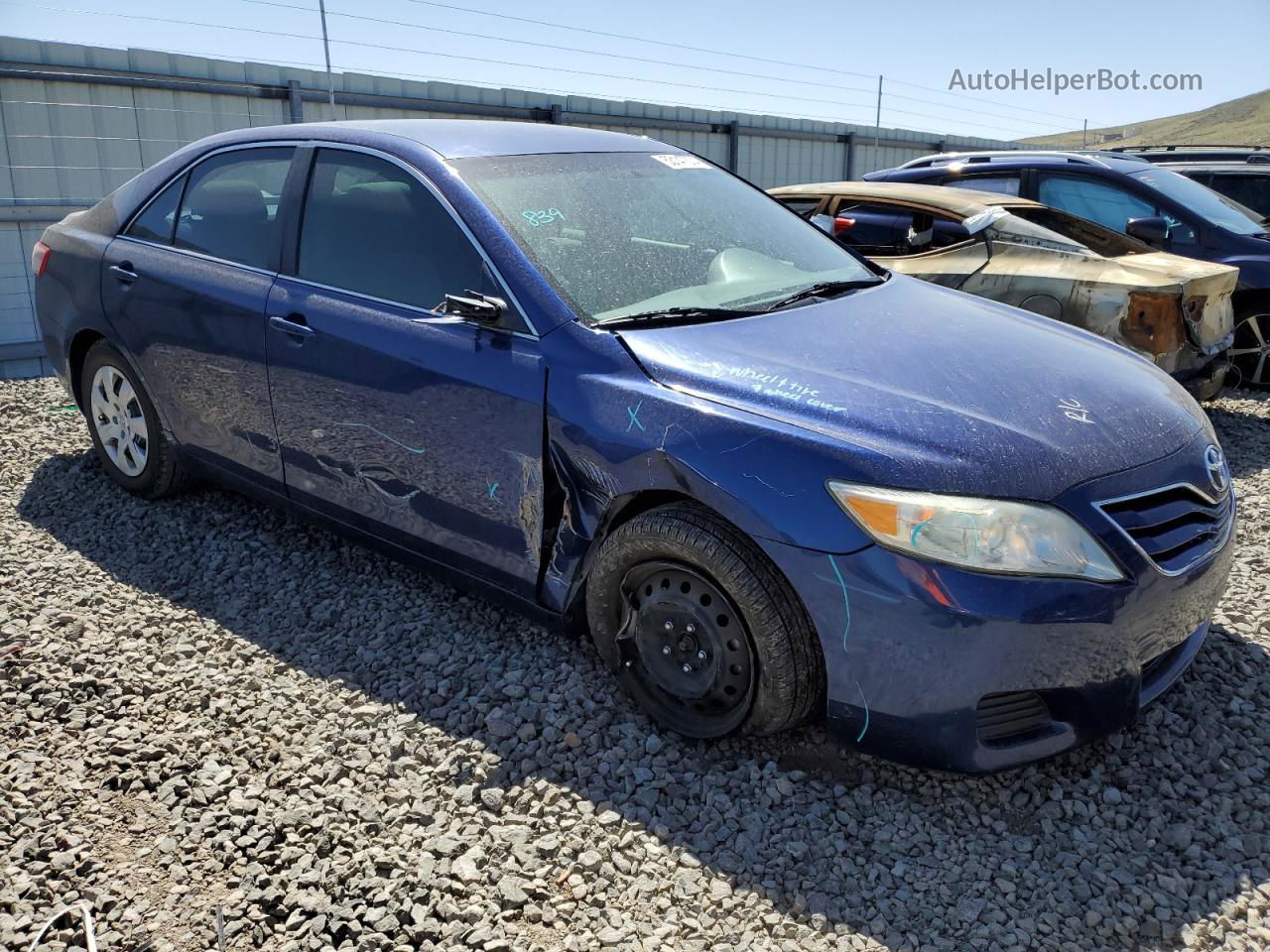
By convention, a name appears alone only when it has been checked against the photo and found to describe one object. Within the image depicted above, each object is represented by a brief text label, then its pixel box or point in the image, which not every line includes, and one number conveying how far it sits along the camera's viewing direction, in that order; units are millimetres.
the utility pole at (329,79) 10305
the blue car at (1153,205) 6996
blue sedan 2498
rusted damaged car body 5484
